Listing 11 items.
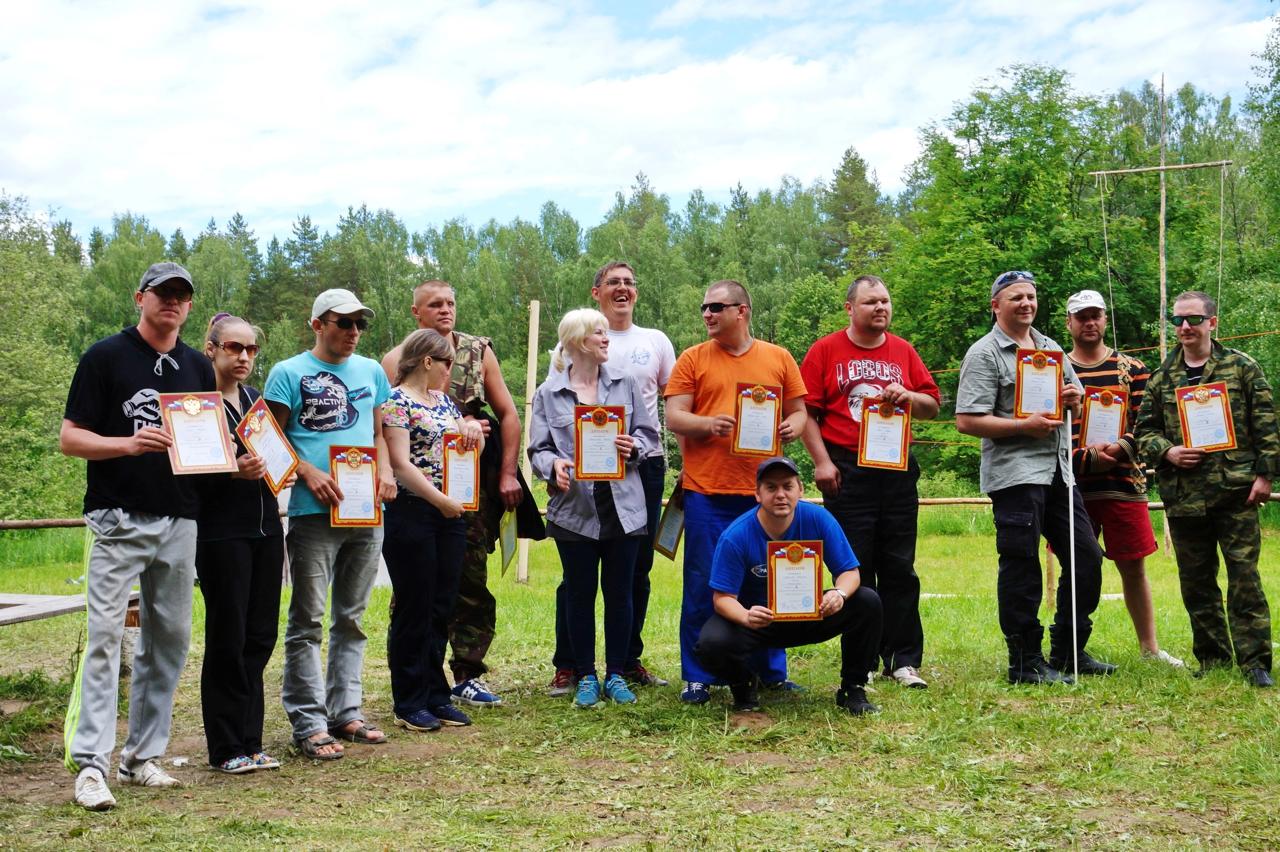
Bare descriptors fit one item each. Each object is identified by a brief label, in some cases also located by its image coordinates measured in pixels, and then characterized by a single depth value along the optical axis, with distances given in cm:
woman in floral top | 545
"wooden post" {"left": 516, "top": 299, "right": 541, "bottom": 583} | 1160
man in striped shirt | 633
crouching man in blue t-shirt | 540
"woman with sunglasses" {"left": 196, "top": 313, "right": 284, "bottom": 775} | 470
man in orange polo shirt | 589
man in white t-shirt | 626
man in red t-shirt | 611
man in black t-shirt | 435
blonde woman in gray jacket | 598
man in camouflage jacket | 602
